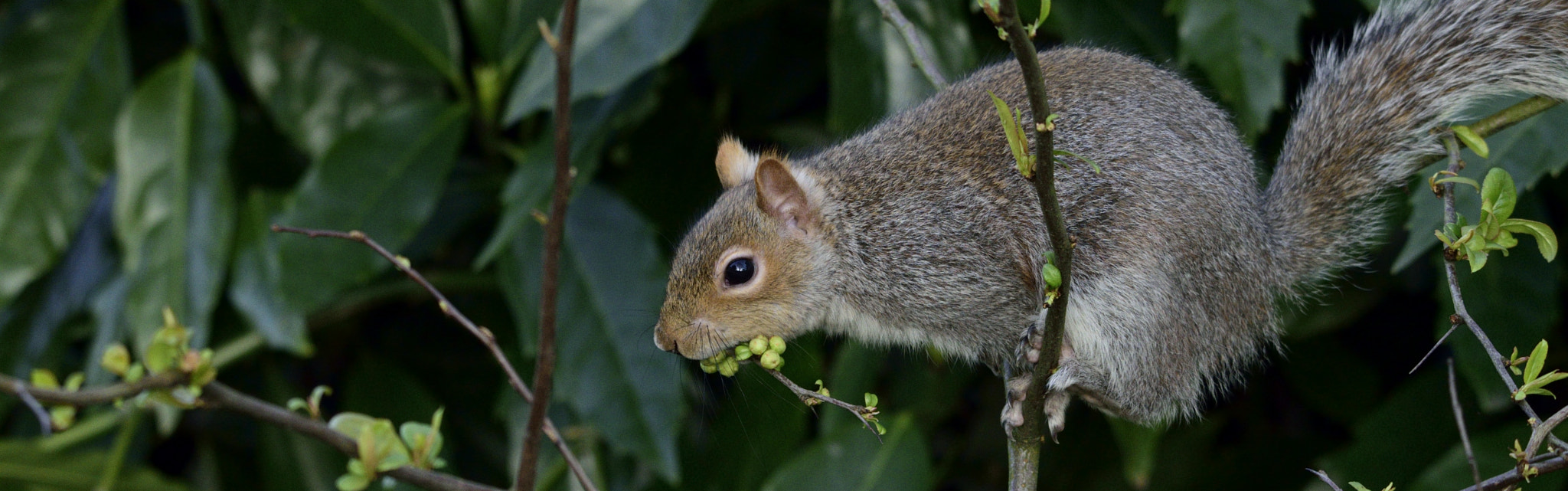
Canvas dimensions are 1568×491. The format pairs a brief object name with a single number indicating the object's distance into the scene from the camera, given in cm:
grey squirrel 266
